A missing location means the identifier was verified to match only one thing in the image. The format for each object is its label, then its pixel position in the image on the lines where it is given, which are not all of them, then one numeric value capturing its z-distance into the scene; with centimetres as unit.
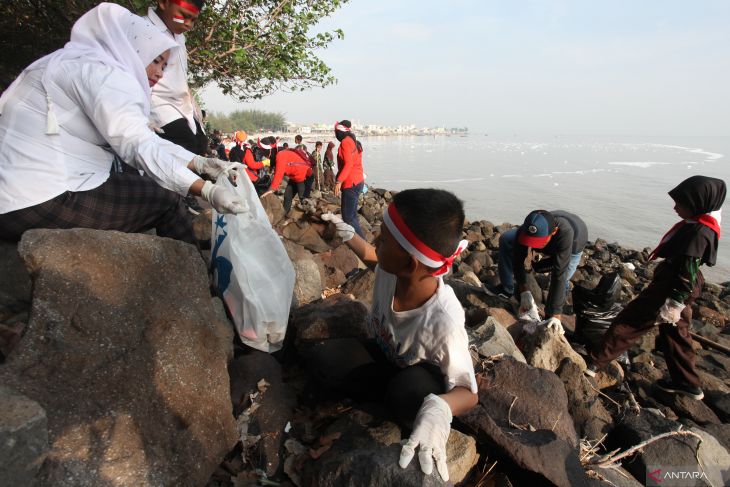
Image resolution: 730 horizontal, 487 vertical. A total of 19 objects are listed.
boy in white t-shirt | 170
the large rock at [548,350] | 316
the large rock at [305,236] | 482
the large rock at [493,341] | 284
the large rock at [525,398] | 221
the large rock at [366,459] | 140
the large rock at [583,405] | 264
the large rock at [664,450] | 237
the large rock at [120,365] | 136
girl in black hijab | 317
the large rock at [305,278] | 326
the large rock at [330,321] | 237
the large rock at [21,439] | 110
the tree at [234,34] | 775
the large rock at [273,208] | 551
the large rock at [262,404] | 176
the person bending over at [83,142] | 191
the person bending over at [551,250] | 413
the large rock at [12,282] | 207
